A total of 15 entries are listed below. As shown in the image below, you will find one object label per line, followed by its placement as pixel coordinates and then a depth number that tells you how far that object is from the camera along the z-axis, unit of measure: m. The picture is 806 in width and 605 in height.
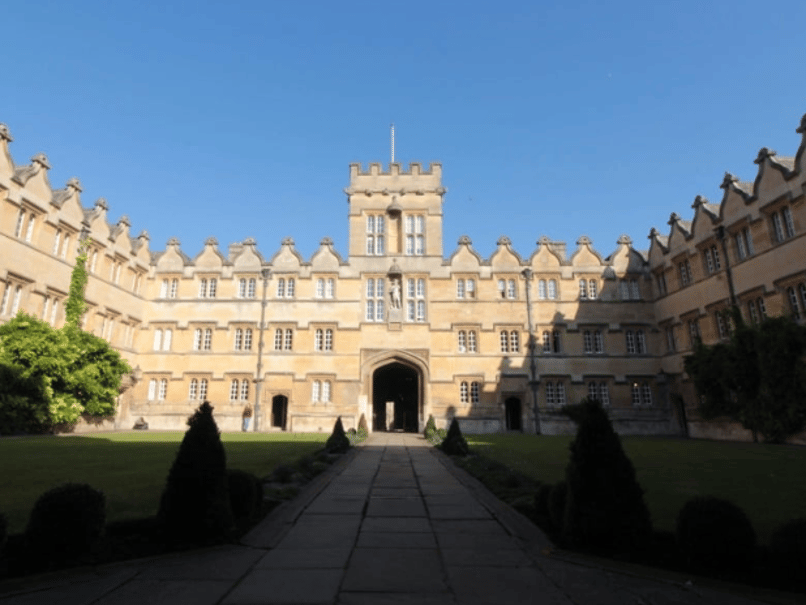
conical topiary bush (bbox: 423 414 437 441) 26.37
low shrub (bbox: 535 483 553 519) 7.19
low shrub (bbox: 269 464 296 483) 10.17
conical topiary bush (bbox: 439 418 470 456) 16.72
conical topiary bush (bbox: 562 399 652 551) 5.50
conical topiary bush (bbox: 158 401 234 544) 5.83
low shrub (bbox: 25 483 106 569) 5.05
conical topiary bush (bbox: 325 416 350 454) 17.48
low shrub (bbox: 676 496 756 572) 4.90
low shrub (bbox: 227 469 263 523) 6.85
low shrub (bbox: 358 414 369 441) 25.79
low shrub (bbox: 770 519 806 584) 4.65
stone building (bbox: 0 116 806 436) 33.31
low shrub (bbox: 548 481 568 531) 6.34
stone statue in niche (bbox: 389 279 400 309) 34.84
